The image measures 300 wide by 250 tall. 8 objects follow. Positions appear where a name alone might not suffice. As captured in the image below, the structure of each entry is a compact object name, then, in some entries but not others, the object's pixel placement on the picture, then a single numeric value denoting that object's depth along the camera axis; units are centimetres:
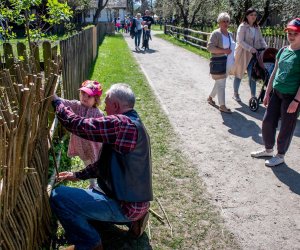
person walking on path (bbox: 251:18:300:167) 460
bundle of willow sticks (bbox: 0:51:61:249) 217
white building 6084
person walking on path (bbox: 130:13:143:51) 1902
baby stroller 706
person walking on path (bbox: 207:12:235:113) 700
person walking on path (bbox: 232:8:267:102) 739
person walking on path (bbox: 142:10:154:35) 2177
